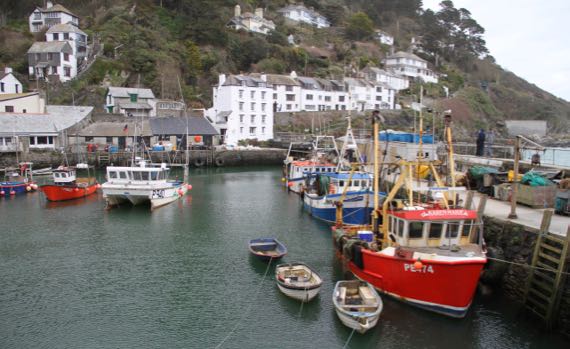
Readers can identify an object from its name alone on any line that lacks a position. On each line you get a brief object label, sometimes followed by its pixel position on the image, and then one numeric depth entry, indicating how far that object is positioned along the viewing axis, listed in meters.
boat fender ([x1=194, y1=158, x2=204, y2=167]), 58.65
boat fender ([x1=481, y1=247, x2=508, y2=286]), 16.34
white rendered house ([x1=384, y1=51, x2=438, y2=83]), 102.94
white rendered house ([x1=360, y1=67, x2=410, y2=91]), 90.81
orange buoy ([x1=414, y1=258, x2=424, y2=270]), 14.18
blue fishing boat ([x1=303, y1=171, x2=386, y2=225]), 25.77
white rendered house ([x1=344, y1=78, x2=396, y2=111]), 83.31
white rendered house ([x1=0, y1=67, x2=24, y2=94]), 65.25
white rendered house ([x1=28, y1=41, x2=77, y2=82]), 71.38
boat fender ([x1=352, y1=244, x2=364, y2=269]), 16.81
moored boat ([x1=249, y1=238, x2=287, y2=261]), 20.44
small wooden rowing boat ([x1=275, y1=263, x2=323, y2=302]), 16.23
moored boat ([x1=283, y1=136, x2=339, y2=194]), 37.78
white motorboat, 32.22
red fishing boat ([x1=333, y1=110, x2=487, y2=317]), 14.12
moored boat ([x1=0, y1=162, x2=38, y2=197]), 37.59
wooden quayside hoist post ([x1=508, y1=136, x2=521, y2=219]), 18.25
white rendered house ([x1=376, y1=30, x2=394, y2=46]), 121.62
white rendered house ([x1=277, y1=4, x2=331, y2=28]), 118.94
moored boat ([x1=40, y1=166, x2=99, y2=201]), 35.22
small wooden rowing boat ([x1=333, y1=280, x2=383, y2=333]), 13.98
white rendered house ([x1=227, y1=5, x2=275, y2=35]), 99.12
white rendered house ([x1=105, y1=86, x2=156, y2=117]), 65.56
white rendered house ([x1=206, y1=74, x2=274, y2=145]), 67.38
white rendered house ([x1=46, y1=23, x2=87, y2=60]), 75.57
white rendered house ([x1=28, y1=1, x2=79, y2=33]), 81.81
